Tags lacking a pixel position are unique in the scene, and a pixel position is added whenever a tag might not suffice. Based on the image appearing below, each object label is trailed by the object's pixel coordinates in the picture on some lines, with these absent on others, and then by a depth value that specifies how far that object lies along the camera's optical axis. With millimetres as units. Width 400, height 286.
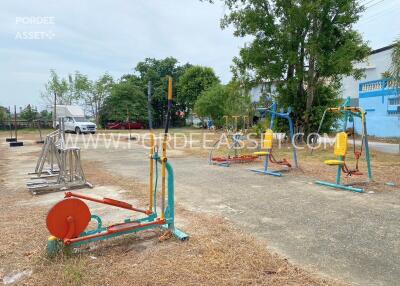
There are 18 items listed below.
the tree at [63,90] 37094
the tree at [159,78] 37688
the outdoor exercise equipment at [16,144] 16766
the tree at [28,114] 33531
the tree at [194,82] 35969
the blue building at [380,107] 18569
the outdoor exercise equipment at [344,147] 6453
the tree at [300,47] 12664
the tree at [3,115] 32256
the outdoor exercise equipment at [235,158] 9928
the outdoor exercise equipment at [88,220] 3289
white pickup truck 26297
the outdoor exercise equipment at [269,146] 8297
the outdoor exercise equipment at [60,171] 6574
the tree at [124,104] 35550
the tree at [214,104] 27625
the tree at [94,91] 37125
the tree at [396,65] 9844
